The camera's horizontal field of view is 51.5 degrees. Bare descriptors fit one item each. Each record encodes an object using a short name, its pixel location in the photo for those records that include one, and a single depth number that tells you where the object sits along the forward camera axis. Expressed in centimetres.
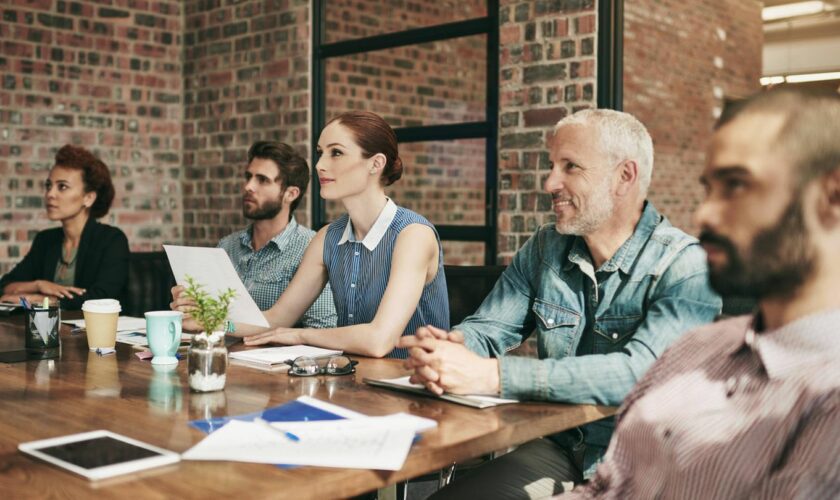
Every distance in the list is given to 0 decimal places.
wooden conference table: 116
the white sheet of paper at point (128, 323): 262
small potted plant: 172
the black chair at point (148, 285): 399
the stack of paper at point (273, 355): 201
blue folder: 146
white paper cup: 223
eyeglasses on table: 190
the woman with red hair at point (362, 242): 262
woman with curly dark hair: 367
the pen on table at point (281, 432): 137
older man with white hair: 170
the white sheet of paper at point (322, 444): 126
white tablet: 120
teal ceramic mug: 205
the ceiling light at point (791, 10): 371
